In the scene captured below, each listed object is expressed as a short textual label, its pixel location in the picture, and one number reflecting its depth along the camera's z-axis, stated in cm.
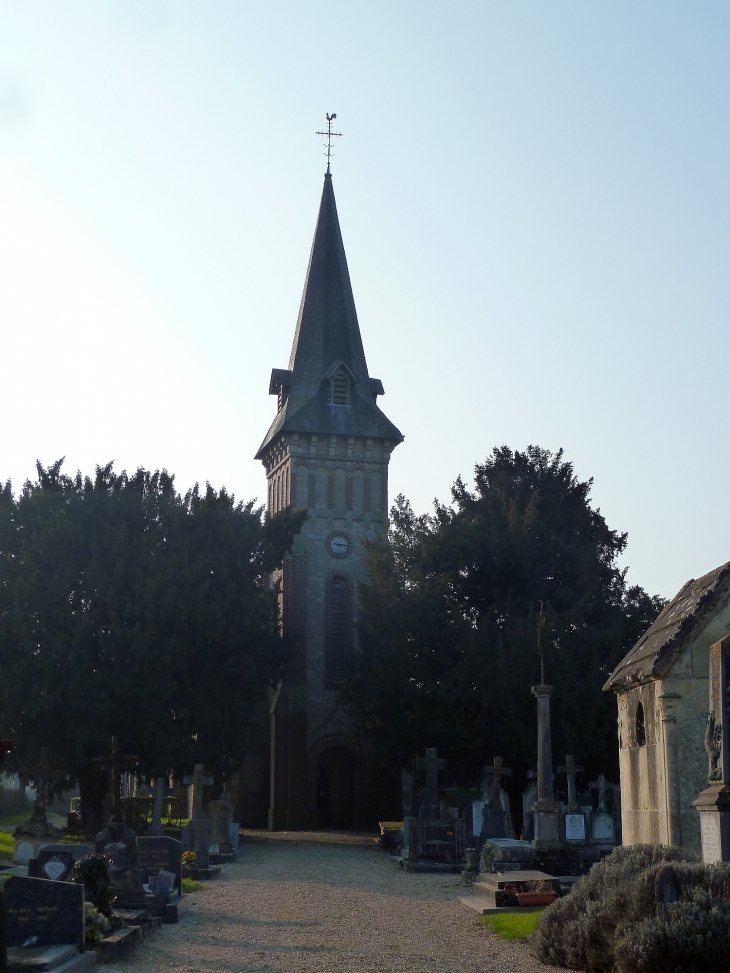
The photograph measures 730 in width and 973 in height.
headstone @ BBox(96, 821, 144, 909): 1387
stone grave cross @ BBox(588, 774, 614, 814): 2714
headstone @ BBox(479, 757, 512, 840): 2433
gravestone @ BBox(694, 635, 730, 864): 941
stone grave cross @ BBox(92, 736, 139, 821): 1904
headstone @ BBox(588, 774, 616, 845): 2366
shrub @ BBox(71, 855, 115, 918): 1224
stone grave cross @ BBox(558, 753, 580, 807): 2622
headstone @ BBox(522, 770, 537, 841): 2489
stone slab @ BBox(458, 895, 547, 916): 1438
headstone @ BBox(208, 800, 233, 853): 2622
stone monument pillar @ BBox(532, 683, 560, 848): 1939
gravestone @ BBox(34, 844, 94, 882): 1301
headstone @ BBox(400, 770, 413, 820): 3300
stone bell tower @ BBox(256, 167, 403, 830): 4097
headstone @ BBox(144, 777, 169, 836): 2200
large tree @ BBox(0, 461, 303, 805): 2950
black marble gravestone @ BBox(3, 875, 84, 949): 1031
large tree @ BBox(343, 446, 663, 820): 3027
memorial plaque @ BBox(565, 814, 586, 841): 2248
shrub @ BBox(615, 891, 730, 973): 808
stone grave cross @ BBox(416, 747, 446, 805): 2694
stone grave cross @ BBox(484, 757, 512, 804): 2561
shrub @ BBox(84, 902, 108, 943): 1094
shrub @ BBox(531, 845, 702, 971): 930
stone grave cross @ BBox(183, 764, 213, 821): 2738
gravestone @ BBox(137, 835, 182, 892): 1584
